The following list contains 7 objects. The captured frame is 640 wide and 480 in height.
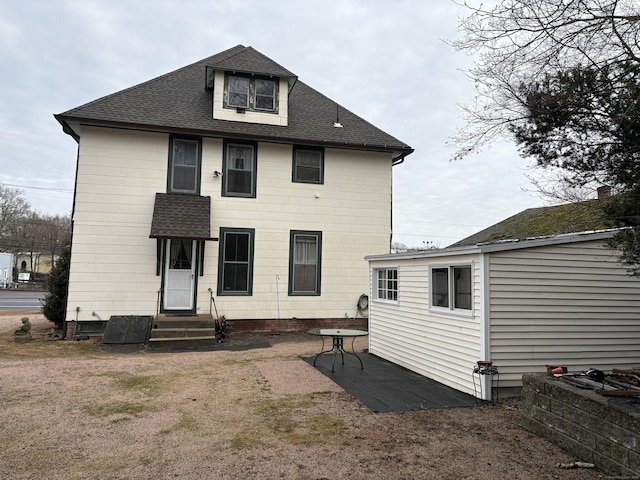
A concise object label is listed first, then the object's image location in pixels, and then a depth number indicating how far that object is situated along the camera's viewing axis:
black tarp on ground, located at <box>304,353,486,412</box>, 5.26
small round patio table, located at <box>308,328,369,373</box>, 6.94
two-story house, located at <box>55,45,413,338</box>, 10.43
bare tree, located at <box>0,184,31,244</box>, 37.88
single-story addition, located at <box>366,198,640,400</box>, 5.44
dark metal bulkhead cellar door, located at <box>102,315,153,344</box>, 9.59
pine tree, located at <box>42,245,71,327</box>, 10.82
